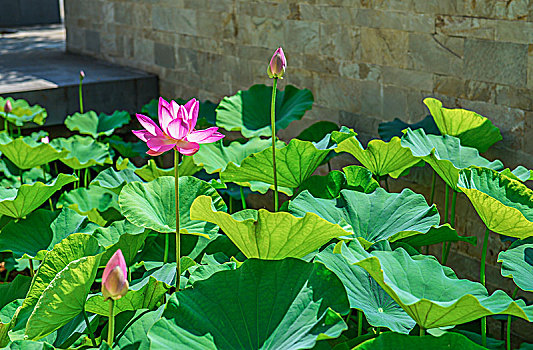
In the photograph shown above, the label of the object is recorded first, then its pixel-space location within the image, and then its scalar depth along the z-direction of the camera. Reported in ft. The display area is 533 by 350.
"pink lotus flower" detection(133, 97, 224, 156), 5.08
